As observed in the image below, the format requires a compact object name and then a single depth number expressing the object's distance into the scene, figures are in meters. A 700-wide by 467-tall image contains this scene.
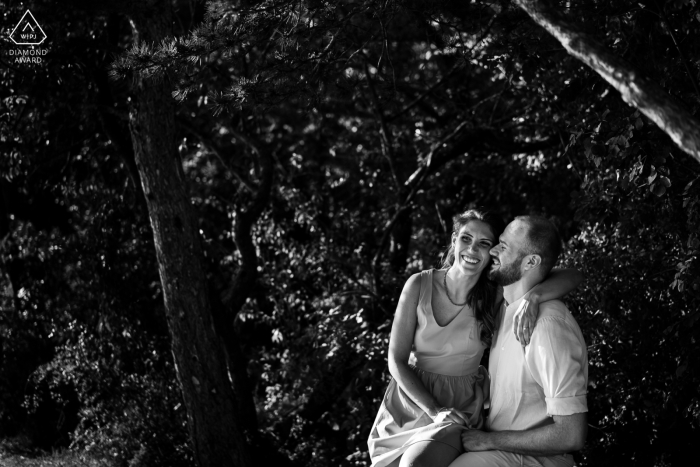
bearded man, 2.75
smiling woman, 3.38
